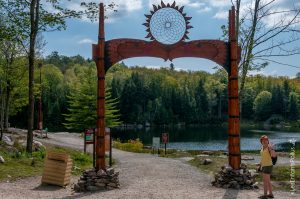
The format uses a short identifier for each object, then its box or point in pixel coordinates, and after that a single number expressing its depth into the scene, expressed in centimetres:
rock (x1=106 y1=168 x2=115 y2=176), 1316
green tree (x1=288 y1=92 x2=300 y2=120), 12895
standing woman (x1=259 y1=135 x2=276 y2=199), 1145
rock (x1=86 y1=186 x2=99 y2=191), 1284
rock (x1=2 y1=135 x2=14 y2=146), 2106
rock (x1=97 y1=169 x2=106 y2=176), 1304
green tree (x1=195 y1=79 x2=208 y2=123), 12950
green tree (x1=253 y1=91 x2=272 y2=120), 13100
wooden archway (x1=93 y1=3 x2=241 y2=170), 1335
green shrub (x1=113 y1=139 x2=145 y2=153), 3224
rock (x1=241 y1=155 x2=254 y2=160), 2383
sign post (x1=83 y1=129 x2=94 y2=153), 2193
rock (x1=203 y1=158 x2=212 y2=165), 1977
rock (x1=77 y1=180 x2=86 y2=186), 1293
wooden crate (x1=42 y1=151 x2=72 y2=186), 1391
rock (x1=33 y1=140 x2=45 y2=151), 2166
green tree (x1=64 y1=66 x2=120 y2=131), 4500
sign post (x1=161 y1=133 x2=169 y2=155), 2917
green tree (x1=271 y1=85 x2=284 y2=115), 13112
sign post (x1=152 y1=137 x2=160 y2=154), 2925
